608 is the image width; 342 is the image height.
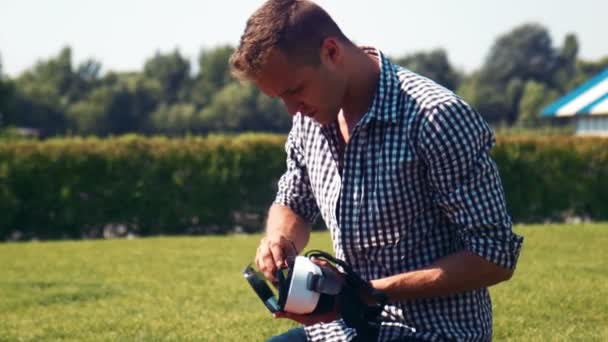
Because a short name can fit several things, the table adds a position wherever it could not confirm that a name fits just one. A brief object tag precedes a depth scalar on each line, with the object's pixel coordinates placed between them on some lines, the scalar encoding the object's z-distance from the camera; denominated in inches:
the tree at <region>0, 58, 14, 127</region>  1887.3
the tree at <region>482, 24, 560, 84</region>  3651.6
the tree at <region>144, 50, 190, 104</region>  2933.1
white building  1347.2
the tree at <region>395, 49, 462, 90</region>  3248.0
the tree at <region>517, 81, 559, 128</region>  2849.4
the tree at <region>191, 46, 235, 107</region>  2984.7
